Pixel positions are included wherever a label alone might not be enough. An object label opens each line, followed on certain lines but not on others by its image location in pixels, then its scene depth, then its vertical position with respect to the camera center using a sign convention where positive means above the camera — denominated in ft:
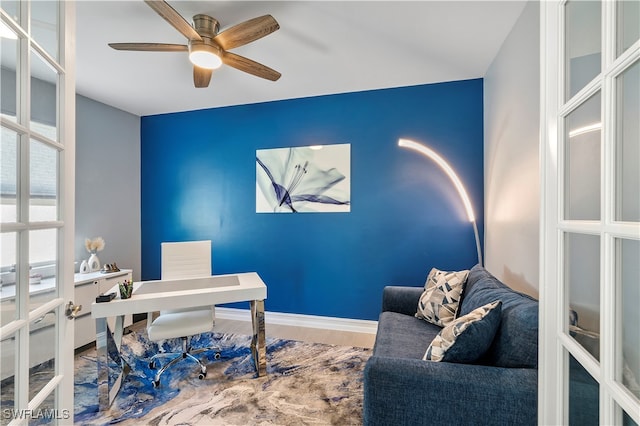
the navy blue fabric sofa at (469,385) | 3.49 -2.26
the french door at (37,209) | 2.45 +0.02
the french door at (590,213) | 1.95 +0.01
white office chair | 6.72 -2.74
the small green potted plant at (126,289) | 6.23 -1.78
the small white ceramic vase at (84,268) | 9.22 -1.89
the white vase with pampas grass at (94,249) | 9.43 -1.29
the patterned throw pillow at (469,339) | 3.96 -1.83
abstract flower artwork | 10.13 +1.28
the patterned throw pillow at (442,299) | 6.45 -2.08
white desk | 5.98 -2.10
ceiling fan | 5.25 +3.67
